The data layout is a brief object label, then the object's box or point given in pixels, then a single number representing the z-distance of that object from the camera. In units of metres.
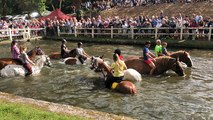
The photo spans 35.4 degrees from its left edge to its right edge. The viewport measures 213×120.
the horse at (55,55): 22.67
